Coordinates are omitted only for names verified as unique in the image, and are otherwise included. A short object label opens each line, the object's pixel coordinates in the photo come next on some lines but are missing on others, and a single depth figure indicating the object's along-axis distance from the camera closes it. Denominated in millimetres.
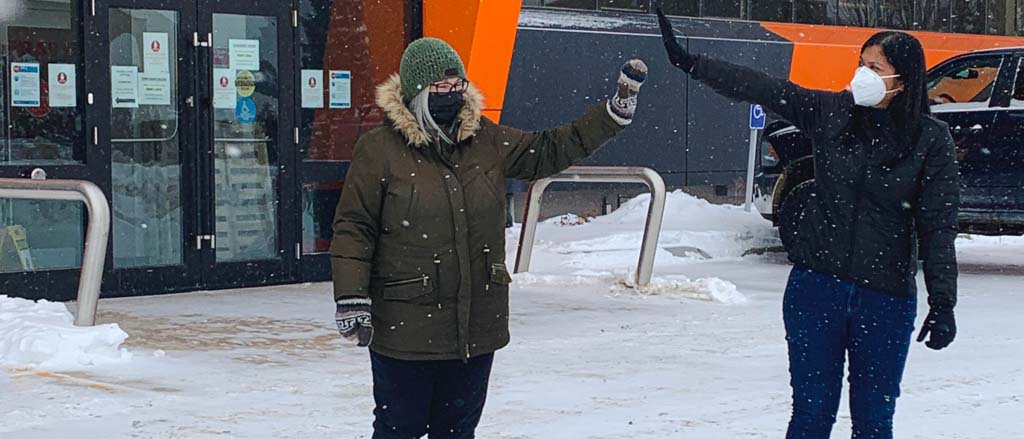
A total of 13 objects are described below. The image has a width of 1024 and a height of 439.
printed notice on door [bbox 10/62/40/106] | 9141
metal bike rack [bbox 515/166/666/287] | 10344
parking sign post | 14602
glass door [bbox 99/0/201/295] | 9617
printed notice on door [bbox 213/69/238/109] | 10031
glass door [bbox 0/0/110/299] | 9141
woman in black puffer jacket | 4391
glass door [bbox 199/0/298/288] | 9984
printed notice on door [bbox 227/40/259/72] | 10102
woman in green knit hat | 4133
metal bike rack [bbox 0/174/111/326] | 7492
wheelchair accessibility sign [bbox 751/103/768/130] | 14648
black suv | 11234
